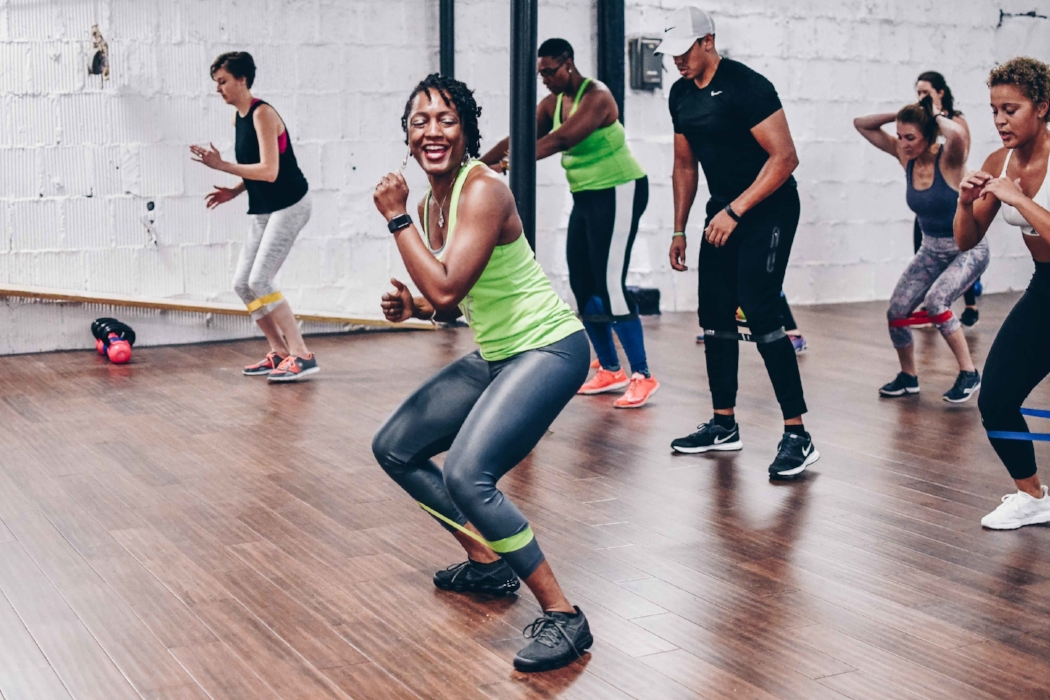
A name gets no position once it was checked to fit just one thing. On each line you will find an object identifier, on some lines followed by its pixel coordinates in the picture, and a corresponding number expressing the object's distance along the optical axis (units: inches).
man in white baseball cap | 157.6
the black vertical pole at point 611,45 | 307.9
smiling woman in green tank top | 100.4
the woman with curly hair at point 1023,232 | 124.3
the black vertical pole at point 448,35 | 287.1
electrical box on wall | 311.7
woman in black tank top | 220.2
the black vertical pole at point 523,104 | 179.9
